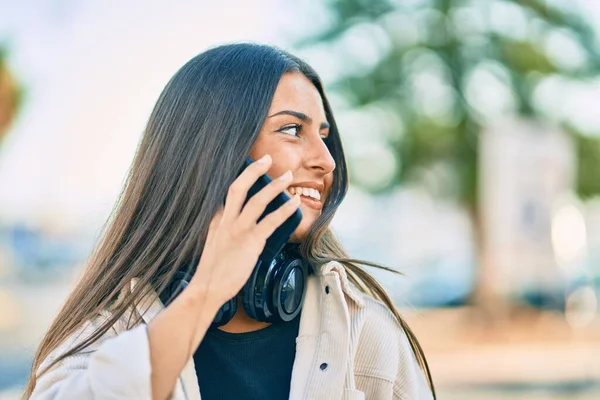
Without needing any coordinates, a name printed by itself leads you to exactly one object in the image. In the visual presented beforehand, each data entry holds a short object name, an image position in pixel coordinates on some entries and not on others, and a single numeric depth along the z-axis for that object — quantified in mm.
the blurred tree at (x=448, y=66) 17297
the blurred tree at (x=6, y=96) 12062
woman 2164
